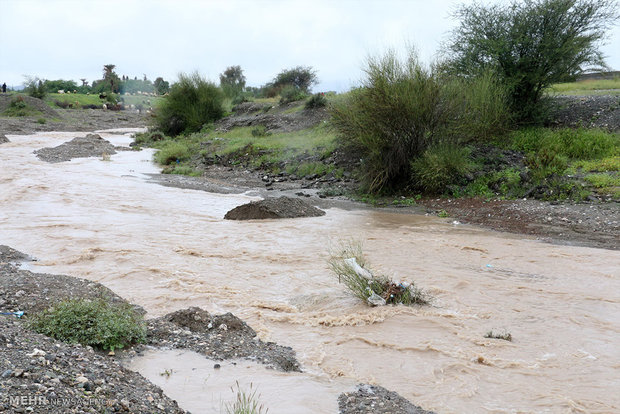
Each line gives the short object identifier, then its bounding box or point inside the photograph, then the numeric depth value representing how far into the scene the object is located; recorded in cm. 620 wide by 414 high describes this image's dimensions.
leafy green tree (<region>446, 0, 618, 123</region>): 2020
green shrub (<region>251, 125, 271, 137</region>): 2991
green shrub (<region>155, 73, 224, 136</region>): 3753
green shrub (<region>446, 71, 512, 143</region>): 1727
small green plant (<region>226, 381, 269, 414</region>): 466
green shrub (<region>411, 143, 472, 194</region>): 1644
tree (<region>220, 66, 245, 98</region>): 6168
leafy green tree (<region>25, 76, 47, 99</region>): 5612
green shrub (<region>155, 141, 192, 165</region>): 2792
